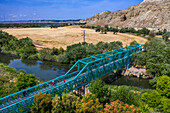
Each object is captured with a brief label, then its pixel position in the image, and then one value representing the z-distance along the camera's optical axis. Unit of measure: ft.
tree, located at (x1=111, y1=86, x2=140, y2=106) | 61.93
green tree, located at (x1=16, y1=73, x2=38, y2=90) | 76.24
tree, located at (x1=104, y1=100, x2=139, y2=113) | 47.78
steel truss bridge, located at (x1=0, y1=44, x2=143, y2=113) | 60.85
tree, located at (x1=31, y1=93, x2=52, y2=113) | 51.06
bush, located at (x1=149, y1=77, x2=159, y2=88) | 95.93
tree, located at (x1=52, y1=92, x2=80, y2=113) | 49.29
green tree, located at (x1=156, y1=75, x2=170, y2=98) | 68.26
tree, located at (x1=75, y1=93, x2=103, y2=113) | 48.76
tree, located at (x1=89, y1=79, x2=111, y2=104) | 66.23
